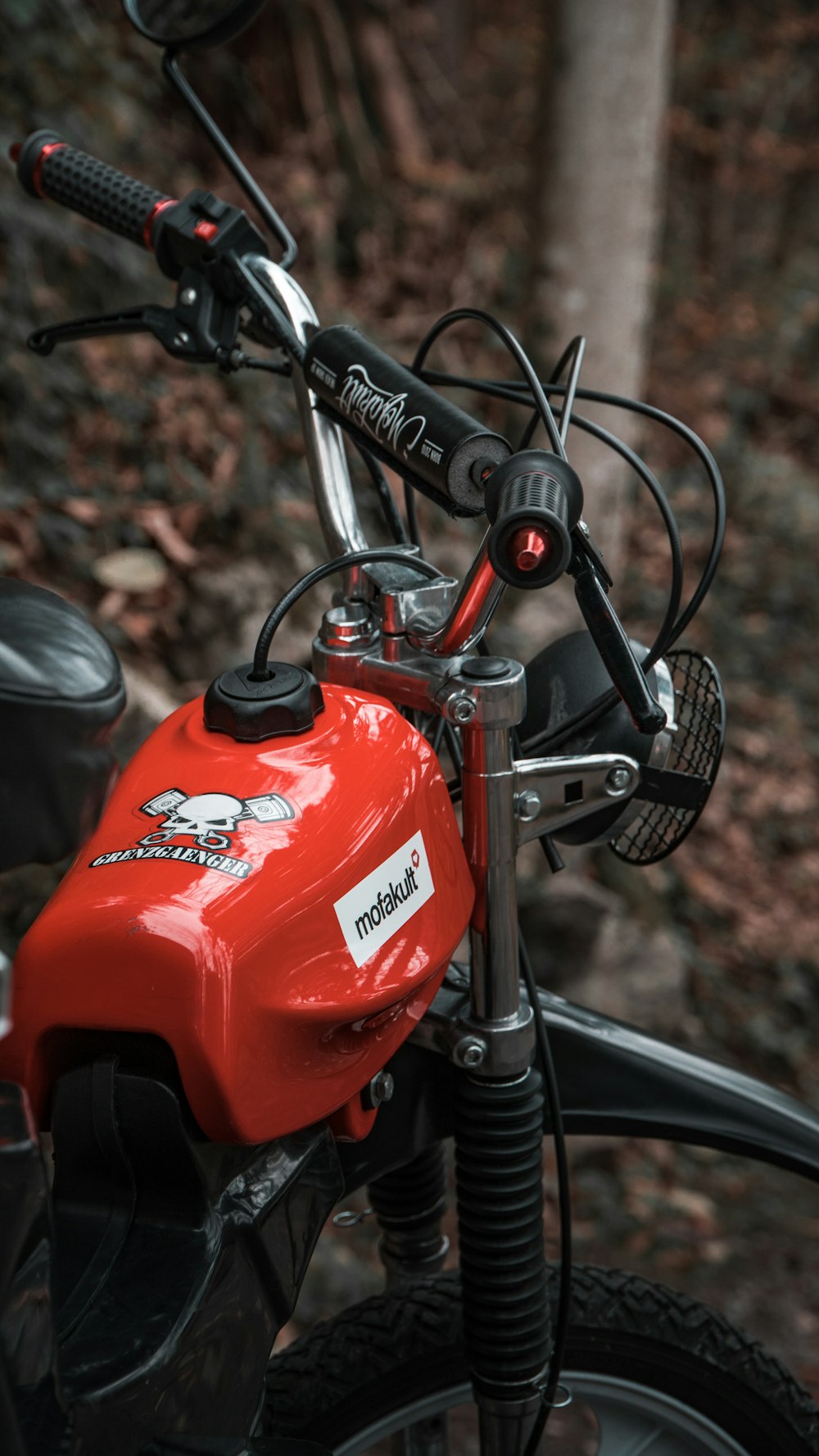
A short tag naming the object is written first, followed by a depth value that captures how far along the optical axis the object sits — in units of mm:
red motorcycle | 927
